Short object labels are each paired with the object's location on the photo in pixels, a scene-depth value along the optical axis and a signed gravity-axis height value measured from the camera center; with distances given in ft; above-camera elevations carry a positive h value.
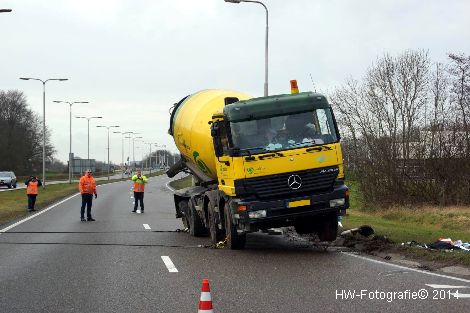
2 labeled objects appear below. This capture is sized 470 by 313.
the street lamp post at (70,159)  219.37 +2.56
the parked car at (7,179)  200.13 -3.93
